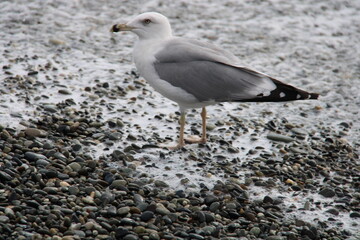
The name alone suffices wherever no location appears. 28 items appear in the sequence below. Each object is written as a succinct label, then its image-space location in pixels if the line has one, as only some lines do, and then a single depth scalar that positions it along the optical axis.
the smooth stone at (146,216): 11.07
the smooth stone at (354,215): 12.29
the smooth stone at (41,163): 12.36
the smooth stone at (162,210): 11.30
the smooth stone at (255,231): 11.22
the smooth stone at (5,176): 11.49
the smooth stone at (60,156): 12.80
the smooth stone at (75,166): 12.57
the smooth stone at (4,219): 10.21
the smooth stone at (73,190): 11.55
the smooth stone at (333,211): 12.33
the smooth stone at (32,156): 12.56
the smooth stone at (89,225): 10.51
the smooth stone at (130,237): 10.37
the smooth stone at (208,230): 10.91
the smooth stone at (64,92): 16.69
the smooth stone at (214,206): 11.80
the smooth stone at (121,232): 10.46
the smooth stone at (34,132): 13.84
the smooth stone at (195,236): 10.73
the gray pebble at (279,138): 15.43
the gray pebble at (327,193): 13.02
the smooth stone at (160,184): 12.60
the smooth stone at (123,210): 11.10
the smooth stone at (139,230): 10.62
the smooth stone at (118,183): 12.14
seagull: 13.65
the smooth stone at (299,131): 15.93
